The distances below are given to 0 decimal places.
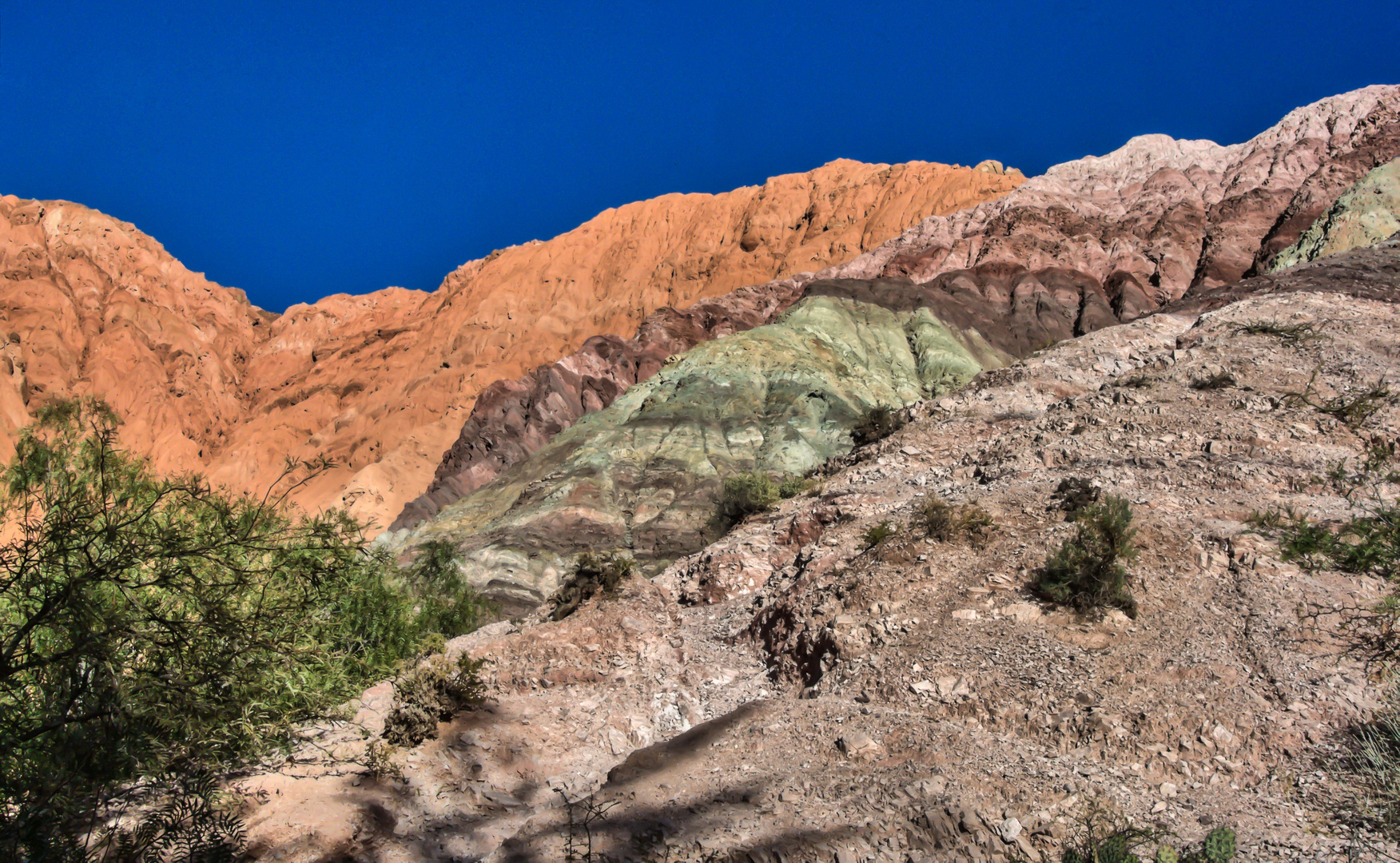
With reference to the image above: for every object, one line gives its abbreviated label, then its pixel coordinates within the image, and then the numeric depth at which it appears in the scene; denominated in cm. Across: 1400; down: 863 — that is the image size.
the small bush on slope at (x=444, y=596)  2119
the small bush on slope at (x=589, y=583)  1521
